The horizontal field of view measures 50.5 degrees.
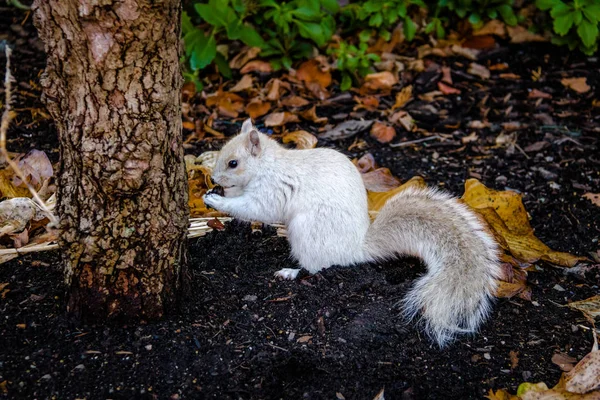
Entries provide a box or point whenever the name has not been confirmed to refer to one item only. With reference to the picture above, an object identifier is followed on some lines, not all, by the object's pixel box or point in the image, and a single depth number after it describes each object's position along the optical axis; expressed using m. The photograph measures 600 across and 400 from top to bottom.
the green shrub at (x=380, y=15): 4.25
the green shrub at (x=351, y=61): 4.10
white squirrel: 2.21
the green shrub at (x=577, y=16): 4.06
